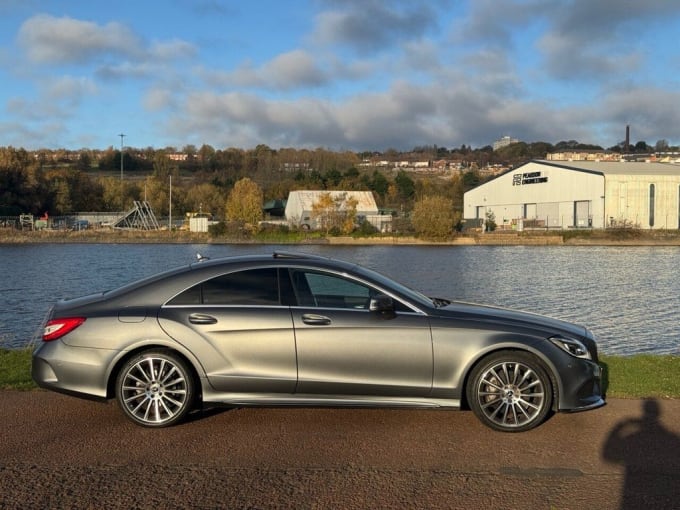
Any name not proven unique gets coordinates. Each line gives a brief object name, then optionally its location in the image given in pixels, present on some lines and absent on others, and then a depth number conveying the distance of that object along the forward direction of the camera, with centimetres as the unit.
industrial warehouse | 8931
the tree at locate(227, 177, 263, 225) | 10694
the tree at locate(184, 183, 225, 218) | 13275
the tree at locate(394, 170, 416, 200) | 14762
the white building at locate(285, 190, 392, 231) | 10612
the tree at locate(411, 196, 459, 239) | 9550
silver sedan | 655
